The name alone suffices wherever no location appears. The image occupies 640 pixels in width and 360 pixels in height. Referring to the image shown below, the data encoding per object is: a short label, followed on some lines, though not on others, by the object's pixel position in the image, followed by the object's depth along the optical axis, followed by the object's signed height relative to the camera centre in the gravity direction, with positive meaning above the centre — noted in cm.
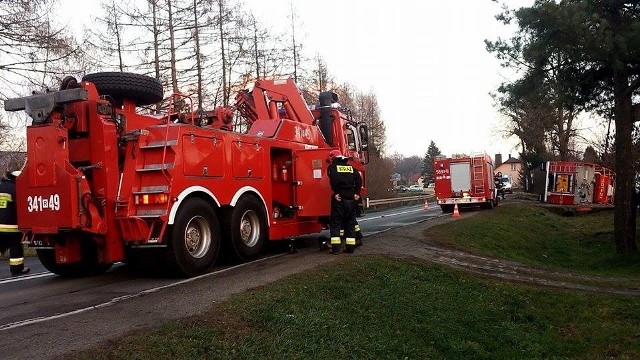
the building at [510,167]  12131 +337
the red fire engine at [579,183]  2911 -27
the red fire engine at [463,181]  2542 +16
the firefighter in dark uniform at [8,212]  873 -8
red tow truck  725 +27
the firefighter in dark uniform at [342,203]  998 -24
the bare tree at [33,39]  1669 +517
